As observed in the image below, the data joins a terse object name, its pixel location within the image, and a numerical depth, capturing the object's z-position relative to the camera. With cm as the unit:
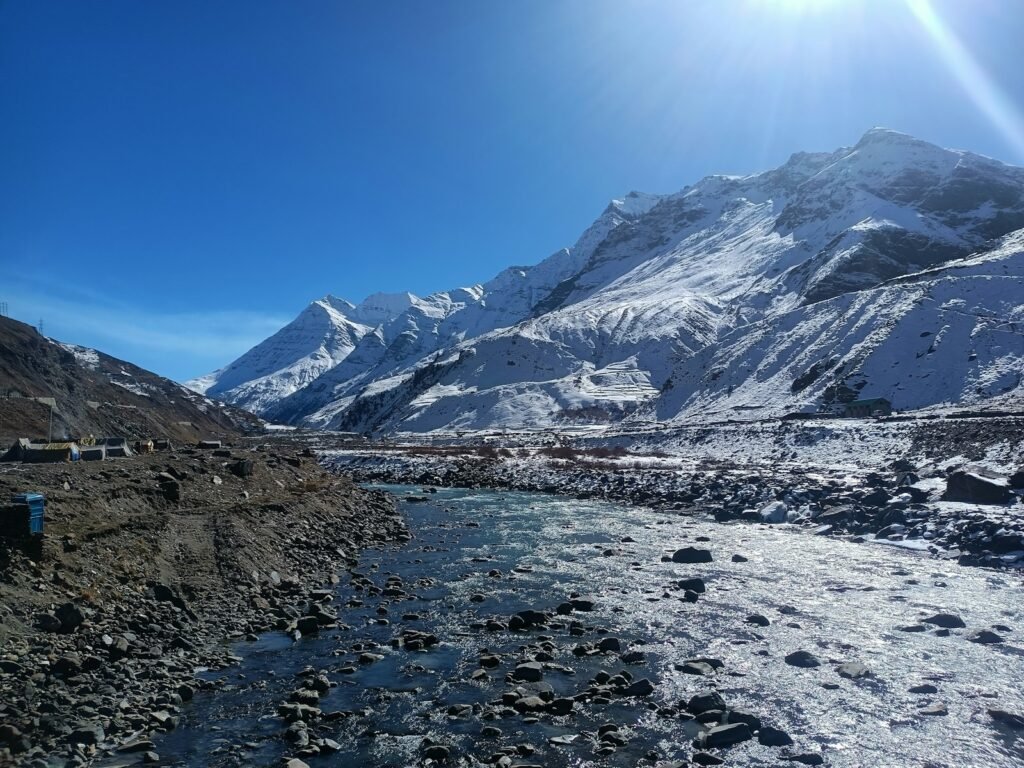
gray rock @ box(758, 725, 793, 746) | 1202
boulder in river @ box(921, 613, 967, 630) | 1758
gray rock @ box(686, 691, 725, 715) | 1330
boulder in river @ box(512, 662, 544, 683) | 1515
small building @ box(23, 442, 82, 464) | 4103
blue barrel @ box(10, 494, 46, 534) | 1714
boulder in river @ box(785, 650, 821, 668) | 1545
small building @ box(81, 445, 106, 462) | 4303
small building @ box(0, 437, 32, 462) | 4131
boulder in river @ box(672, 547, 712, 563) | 2664
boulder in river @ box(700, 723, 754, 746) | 1206
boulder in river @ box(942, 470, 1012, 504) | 3086
